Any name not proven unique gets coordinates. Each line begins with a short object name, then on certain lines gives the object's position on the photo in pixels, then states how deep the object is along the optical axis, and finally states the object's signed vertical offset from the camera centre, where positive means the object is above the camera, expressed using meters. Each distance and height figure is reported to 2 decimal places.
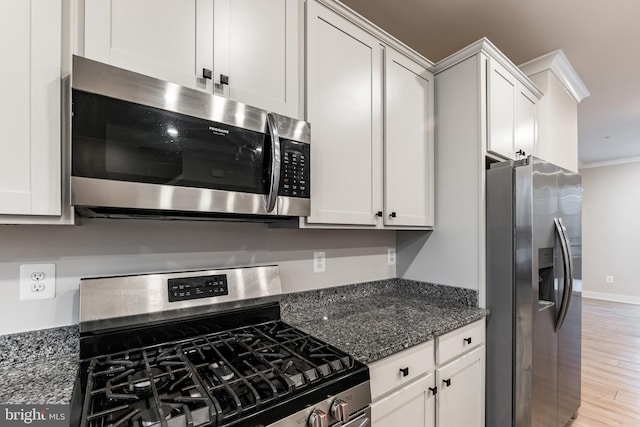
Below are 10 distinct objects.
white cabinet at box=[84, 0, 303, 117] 0.97 +0.60
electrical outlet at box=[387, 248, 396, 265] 2.23 -0.30
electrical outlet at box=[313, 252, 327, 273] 1.80 -0.28
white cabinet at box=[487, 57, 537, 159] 1.92 +0.67
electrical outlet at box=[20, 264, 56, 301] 1.05 -0.23
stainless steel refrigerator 1.70 -0.45
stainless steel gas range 0.79 -0.49
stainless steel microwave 0.90 +0.21
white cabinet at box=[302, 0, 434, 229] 1.46 +0.47
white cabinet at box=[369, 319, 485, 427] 1.24 -0.78
